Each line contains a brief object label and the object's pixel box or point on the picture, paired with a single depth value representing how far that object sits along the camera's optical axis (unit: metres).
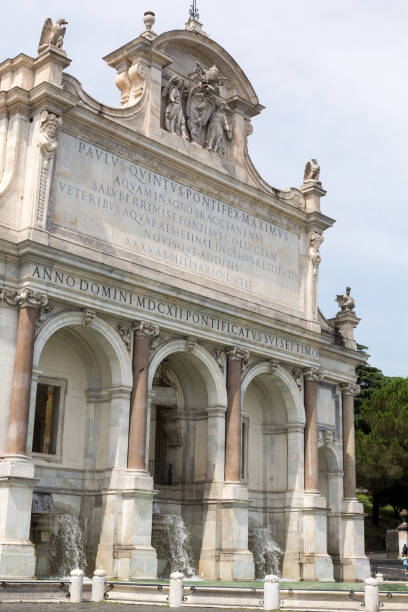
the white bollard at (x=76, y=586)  18.94
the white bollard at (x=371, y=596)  18.97
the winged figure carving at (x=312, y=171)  36.62
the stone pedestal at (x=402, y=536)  51.91
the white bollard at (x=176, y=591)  18.91
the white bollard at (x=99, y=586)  19.45
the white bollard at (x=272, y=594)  18.69
